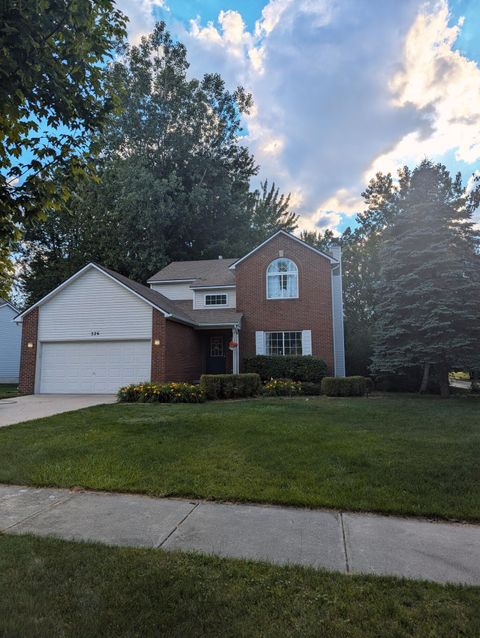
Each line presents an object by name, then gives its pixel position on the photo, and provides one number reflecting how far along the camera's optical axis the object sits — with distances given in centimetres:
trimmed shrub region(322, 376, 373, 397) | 1509
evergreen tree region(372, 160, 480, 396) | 1499
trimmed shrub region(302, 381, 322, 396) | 1588
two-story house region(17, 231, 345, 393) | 1691
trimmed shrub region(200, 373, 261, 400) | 1430
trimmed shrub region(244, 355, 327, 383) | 1792
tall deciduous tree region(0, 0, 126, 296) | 259
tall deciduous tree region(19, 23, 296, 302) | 2977
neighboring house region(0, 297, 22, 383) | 2755
